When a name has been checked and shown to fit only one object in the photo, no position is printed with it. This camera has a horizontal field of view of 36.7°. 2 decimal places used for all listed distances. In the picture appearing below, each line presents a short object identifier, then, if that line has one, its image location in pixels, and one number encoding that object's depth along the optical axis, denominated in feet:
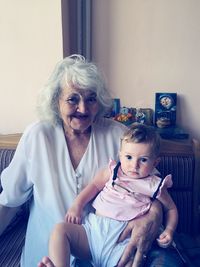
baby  3.77
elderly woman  4.35
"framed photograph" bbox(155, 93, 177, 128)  6.17
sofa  5.55
